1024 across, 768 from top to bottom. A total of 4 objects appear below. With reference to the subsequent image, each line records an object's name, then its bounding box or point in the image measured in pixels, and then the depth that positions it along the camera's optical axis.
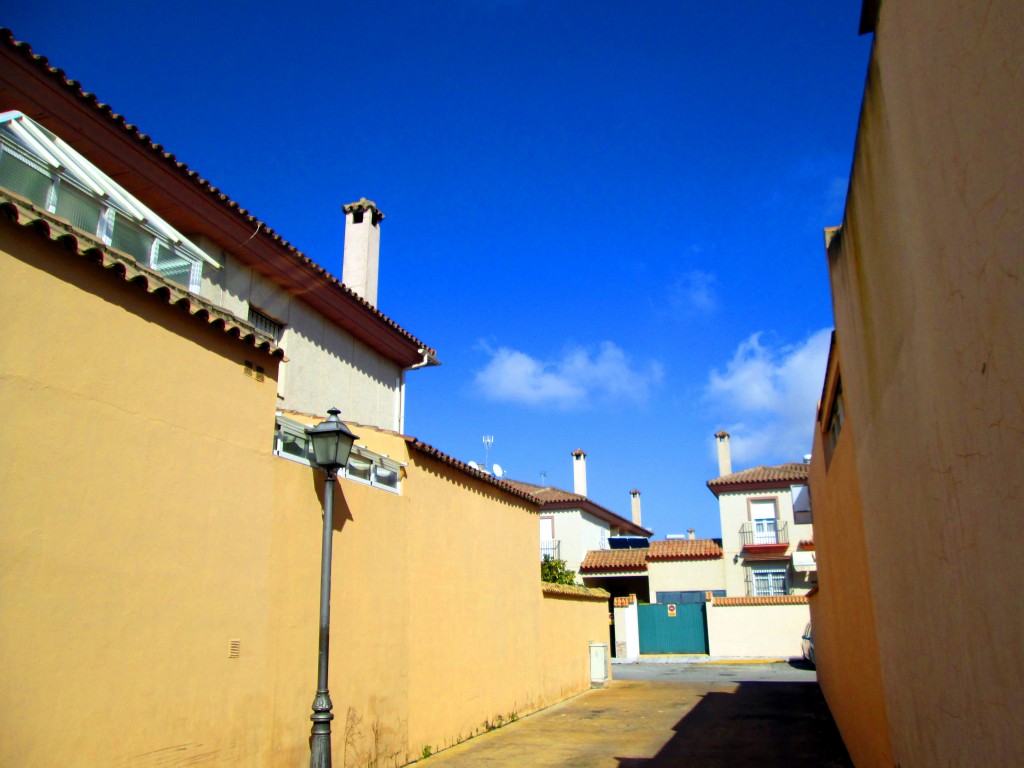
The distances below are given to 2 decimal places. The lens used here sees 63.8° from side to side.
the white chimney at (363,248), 16.44
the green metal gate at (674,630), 32.41
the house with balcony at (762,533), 35.09
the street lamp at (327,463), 7.50
